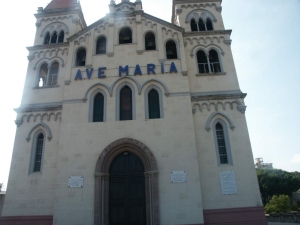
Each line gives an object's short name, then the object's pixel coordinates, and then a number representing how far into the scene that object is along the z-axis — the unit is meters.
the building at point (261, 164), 90.80
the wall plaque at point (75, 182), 13.52
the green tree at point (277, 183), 49.03
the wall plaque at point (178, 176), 13.29
